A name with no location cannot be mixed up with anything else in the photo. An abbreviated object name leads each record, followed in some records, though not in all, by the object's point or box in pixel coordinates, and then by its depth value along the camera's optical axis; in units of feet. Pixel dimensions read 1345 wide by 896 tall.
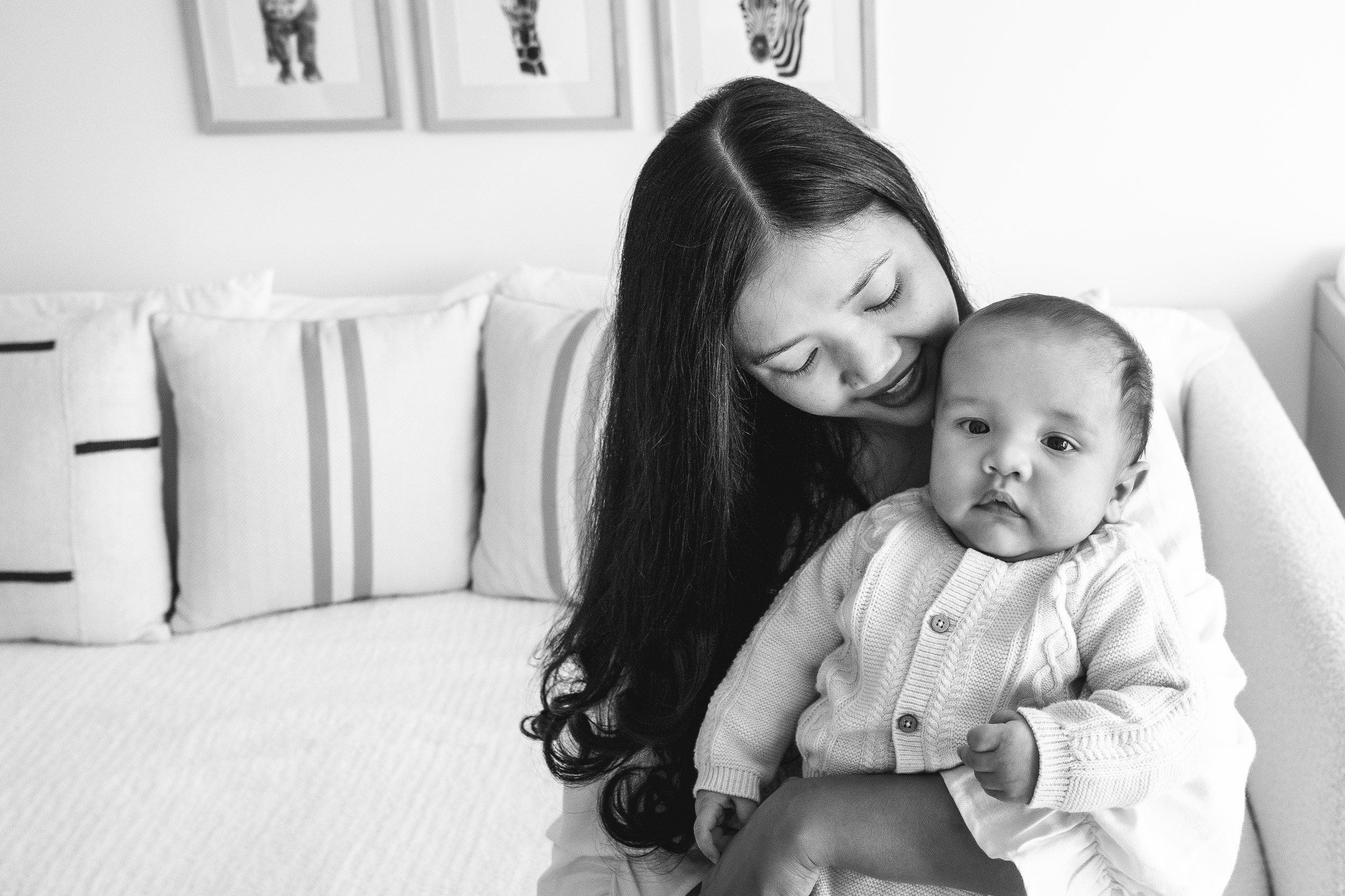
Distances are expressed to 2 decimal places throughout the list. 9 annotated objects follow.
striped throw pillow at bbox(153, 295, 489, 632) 7.38
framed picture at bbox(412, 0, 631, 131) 8.08
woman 3.03
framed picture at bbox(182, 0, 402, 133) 8.36
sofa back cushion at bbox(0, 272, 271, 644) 7.34
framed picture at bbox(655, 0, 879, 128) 7.76
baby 2.71
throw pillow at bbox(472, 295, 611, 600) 7.23
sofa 4.45
